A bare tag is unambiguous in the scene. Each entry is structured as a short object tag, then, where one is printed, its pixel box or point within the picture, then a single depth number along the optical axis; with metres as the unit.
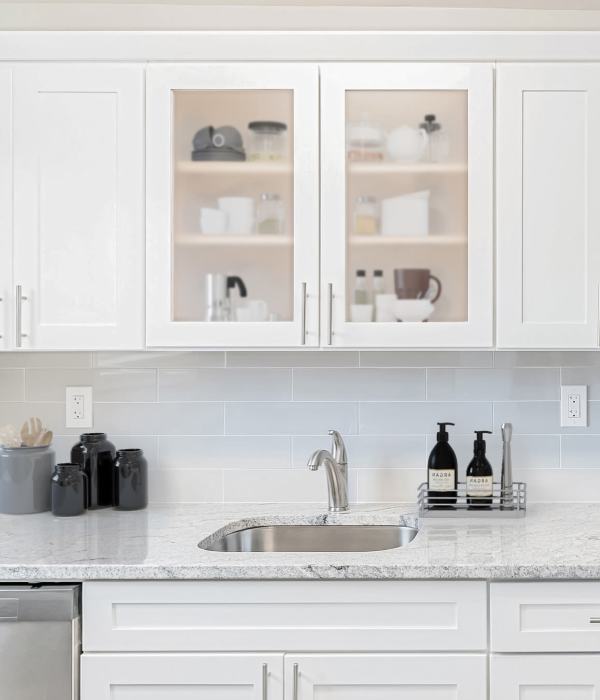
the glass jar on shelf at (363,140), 2.12
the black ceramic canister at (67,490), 2.21
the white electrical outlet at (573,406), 2.44
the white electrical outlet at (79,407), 2.47
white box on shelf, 2.13
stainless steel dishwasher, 1.75
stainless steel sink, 2.22
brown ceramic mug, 2.12
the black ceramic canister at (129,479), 2.30
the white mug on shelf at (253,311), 2.13
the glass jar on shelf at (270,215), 2.13
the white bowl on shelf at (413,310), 2.12
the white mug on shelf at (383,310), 2.12
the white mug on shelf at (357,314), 2.12
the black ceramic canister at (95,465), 2.34
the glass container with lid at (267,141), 2.13
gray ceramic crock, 2.26
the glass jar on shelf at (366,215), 2.13
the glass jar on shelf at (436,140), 2.13
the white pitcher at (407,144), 2.14
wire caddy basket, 2.20
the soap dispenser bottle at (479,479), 2.23
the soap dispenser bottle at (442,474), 2.25
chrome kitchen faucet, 2.29
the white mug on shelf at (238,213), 2.15
